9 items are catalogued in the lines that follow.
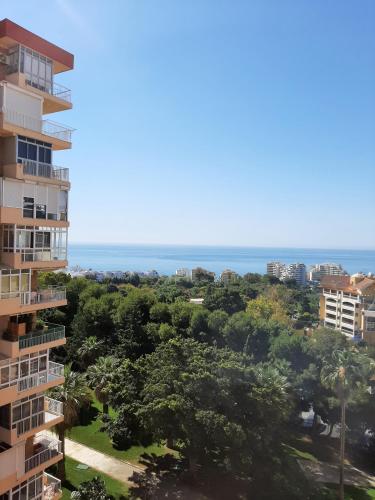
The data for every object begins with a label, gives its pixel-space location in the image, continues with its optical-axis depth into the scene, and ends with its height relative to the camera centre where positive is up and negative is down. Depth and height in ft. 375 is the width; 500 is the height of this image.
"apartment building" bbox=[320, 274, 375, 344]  227.20 -35.79
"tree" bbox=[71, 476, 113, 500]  69.87 -42.53
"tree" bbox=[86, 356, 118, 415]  103.71 -35.01
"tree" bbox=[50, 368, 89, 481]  76.66 -29.98
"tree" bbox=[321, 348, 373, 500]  90.74 -29.04
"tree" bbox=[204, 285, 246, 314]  218.79 -31.75
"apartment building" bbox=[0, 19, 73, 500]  49.34 -0.79
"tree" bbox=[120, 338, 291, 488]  81.00 -33.74
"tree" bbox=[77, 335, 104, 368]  127.54 -34.33
